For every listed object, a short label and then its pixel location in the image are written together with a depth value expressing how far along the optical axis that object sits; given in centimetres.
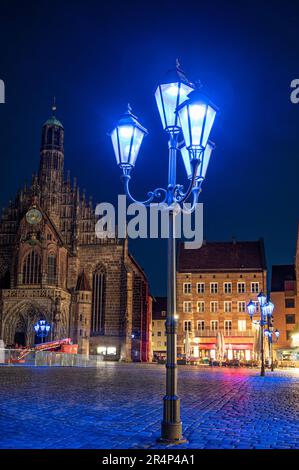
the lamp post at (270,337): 3778
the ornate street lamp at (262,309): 2945
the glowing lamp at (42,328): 5006
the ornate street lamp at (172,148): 801
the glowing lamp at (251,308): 3054
